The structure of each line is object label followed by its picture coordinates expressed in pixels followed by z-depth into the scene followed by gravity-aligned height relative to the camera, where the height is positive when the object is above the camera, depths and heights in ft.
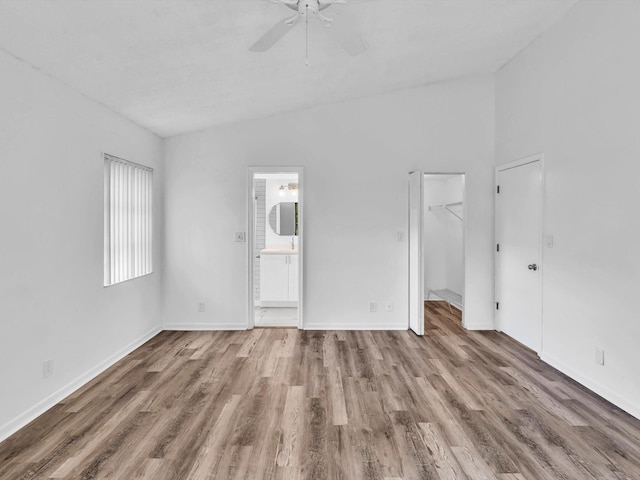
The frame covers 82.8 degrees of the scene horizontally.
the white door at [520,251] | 12.19 -0.61
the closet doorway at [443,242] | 19.61 -0.48
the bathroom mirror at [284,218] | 19.99 +0.81
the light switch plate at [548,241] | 11.36 -0.21
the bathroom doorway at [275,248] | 14.89 -0.81
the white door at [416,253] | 13.83 -0.78
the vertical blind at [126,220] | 11.27 +0.40
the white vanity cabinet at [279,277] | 18.16 -2.23
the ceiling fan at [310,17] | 6.68 +3.97
